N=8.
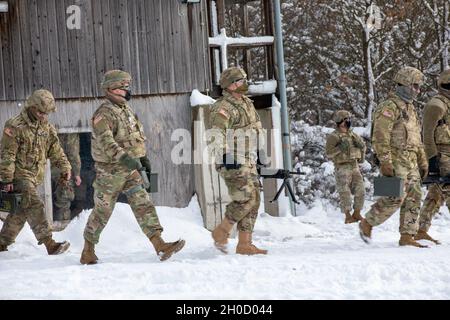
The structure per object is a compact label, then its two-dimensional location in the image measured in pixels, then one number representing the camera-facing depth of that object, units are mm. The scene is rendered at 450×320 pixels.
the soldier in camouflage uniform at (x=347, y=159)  23953
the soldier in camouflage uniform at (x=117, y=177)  14695
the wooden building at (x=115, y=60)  21500
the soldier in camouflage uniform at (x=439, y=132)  16031
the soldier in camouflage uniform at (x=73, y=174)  22141
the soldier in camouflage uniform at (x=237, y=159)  15336
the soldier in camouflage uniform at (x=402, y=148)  15625
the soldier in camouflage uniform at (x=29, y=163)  16109
